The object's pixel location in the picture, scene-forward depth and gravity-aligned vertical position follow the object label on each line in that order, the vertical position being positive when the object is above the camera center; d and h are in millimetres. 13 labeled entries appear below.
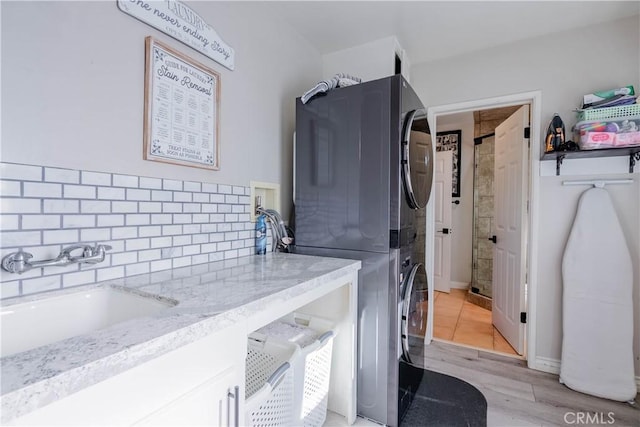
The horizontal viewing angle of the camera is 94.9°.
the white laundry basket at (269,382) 984 -659
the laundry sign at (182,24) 1161 +826
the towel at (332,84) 1670 +743
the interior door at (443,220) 4336 -79
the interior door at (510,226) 2477 -103
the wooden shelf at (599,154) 1889 +424
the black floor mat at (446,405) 1634 -1154
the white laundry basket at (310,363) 1247 -666
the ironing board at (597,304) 1903 -598
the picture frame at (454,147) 4434 +1042
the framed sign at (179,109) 1199 +461
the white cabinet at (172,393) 502 -370
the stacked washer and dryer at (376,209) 1485 +27
